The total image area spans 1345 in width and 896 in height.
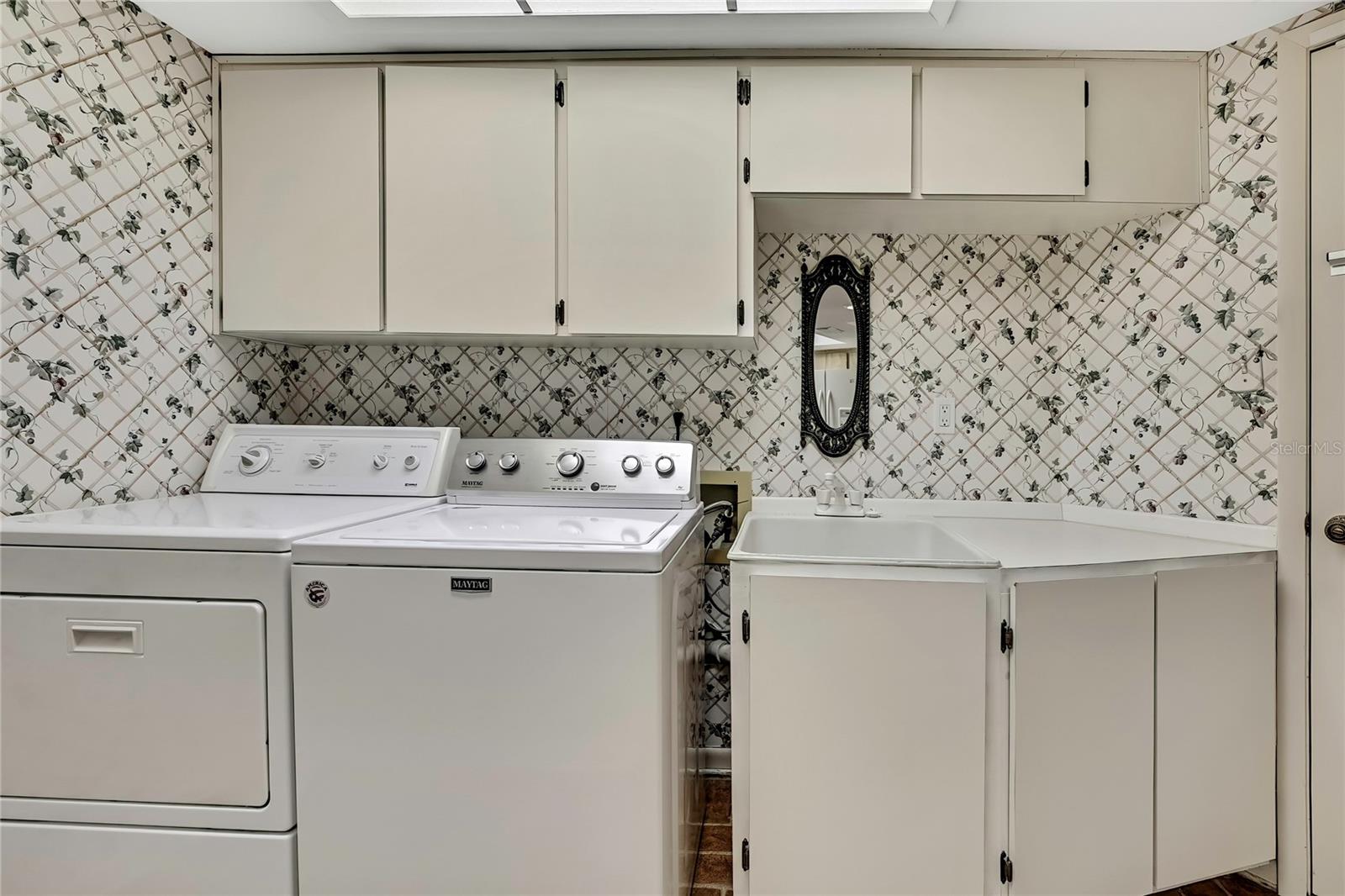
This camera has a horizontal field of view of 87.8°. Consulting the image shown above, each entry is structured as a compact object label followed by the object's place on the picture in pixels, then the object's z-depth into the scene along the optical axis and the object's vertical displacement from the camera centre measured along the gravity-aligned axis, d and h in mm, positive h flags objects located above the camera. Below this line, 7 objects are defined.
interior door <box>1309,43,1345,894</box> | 1616 -75
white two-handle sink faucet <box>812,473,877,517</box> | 2172 -205
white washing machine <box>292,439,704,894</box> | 1314 -532
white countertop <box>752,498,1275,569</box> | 1604 -267
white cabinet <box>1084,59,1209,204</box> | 1845 +800
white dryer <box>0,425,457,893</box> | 1341 -532
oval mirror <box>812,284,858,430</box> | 2262 +259
